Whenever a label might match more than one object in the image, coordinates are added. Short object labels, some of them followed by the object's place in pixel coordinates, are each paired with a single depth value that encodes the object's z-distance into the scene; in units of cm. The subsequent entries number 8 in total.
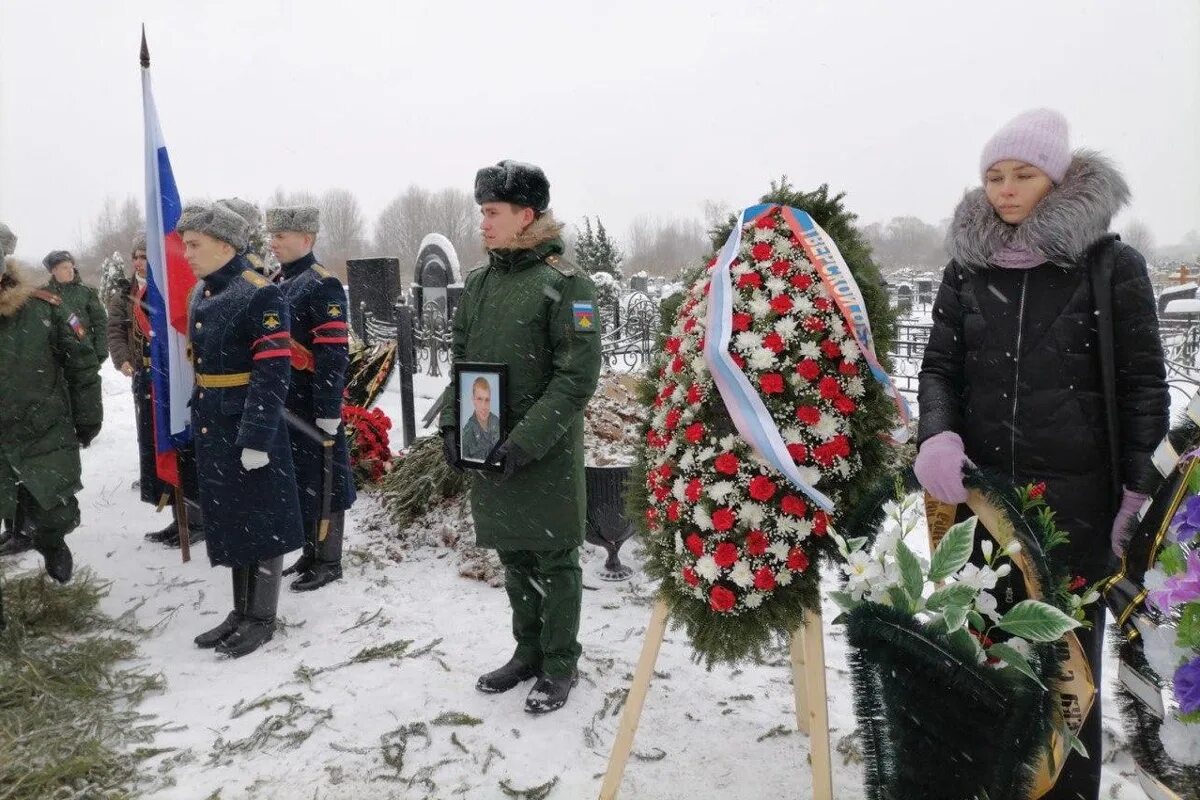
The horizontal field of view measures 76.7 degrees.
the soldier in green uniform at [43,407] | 433
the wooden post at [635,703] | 249
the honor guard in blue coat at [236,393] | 361
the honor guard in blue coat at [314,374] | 446
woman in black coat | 210
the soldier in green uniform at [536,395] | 303
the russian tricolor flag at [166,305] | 433
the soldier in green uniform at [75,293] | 638
